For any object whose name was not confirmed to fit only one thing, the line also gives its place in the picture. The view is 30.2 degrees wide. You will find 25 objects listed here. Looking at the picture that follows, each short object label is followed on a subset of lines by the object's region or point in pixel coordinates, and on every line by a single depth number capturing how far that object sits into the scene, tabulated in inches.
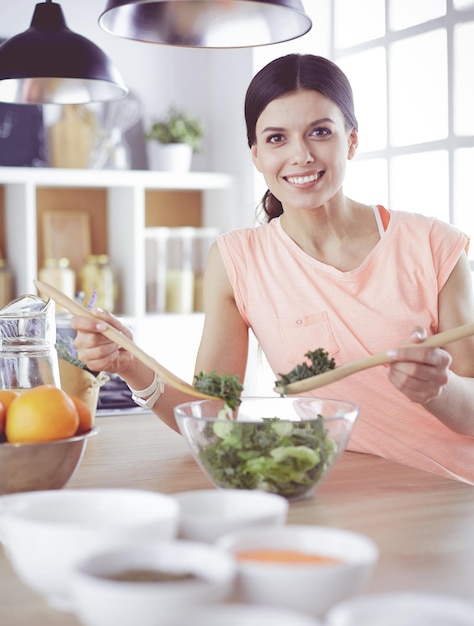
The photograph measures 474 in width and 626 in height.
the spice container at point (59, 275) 148.6
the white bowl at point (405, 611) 25.4
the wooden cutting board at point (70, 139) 148.6
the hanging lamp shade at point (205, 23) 60.7
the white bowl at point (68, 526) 29.6
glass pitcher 62.9
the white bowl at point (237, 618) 24.2
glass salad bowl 46.3
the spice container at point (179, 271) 160.4
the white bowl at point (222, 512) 33.7
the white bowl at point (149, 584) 24.7
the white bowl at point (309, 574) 27.2
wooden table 35.7
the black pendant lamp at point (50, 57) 78.9
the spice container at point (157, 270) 160.1
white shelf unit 145.5
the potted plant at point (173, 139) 154.4
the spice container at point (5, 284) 146.4
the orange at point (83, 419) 47.1
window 122.3
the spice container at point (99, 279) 152.8
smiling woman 72.9
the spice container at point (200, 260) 163.5
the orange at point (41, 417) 44.4
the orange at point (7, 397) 46.7
